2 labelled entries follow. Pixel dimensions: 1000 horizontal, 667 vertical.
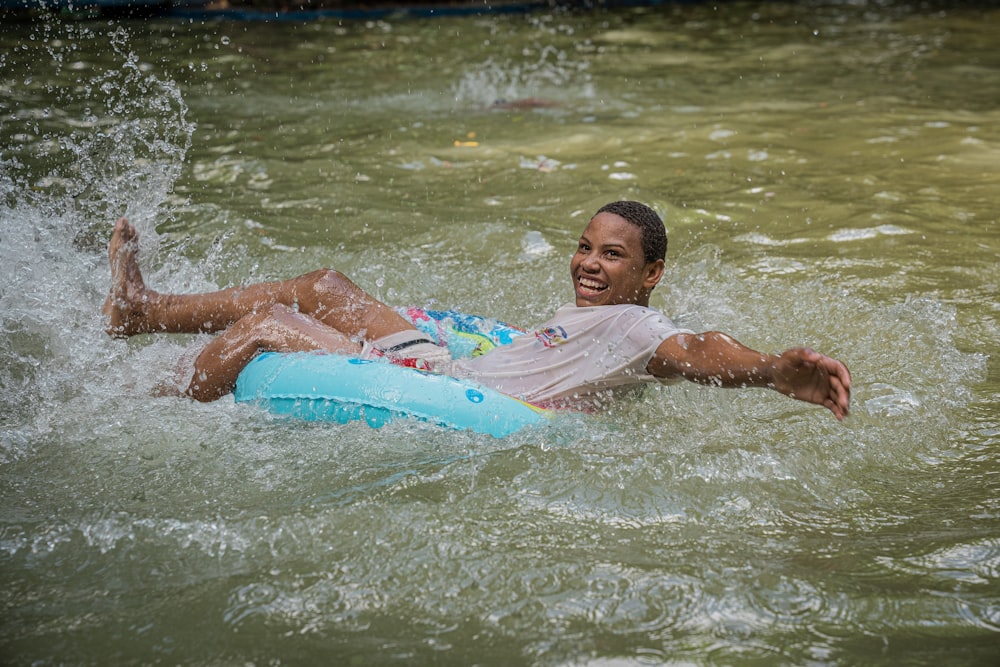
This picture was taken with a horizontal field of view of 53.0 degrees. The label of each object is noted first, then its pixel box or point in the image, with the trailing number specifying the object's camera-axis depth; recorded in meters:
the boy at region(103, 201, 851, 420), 3.36
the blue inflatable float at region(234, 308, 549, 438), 3.58
